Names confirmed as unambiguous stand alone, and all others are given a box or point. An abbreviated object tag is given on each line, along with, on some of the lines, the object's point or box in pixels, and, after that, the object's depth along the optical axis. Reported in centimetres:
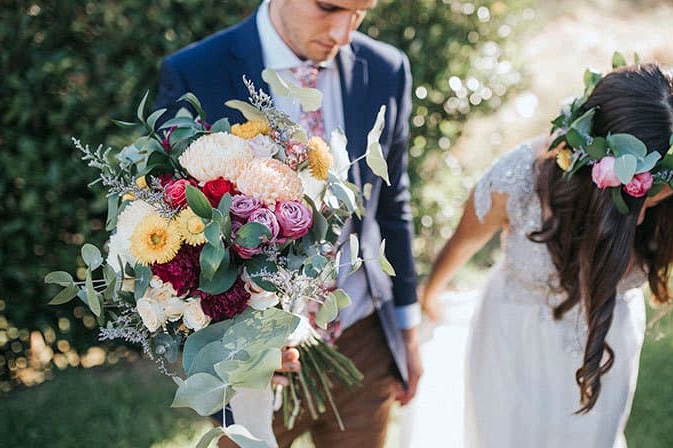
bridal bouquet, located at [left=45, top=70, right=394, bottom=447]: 153
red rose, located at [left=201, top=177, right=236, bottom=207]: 161
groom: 228
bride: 226
